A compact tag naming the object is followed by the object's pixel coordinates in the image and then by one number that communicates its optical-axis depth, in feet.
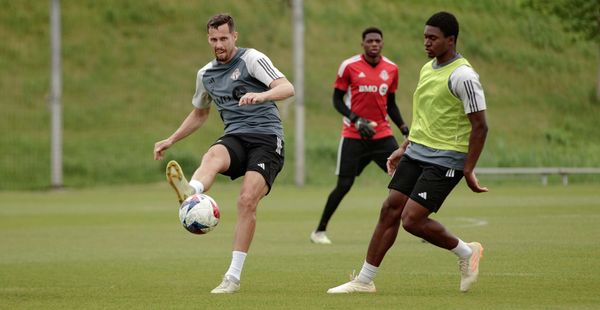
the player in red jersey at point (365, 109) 97.76
